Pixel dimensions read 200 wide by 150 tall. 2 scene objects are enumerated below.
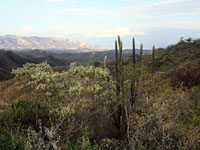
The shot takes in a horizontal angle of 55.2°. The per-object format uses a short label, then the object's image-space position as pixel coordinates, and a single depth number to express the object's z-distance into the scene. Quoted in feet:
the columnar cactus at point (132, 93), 27.30
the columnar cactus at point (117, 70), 26.76
